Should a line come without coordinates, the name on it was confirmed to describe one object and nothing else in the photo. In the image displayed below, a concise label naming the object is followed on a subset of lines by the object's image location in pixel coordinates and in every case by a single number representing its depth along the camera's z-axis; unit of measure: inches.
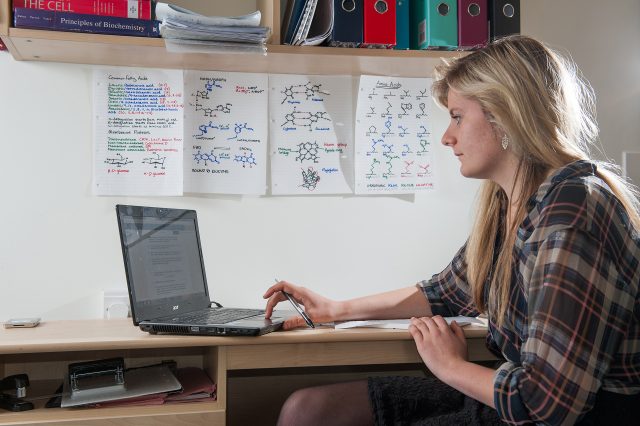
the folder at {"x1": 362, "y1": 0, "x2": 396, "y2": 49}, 64.3
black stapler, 52.2
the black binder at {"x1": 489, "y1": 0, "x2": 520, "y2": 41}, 66.6
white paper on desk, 57.2
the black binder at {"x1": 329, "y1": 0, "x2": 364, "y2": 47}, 63.4
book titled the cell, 59.5
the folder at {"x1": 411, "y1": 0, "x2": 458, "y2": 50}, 65.2
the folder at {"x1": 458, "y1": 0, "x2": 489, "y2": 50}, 65.9
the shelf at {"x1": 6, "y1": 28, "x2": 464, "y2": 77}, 60.7
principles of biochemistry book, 58.8
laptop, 53.1
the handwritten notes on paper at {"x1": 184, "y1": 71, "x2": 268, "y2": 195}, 70.9
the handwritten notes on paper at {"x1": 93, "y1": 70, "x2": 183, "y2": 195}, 69.0
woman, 39.2
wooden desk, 50.7
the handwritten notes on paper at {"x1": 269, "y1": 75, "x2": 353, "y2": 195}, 73.2
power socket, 67.5
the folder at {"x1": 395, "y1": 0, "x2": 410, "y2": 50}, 66.1
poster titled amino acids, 75.2
